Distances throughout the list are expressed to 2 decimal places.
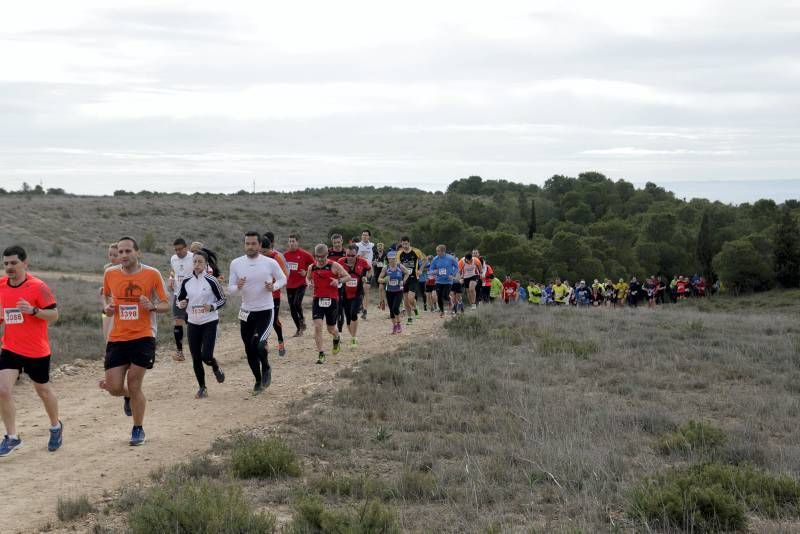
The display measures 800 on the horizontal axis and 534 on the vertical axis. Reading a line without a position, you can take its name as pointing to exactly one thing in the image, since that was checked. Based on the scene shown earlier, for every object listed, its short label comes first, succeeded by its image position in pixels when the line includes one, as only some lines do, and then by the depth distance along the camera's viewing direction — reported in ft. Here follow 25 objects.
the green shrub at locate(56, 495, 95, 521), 21.30
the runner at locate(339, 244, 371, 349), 48.83
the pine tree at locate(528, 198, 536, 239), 290.97
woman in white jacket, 35.86
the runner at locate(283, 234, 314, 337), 49.93
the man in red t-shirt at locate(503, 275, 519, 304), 98.63
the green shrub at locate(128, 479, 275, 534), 19.10
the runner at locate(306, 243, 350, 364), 43.65
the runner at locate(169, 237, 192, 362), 45.24
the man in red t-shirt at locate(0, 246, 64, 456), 27.20
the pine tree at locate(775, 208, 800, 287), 220.43
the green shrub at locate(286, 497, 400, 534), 18.78
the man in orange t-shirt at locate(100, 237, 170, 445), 28.25
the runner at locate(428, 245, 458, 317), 63.72
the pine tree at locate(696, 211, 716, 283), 243.40
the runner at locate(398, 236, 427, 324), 59.47
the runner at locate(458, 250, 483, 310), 70.08
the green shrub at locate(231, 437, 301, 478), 24.34
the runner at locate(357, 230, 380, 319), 62.34
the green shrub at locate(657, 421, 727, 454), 26.96
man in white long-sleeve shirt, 36.73
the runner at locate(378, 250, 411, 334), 55.81
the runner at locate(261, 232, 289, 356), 43.19
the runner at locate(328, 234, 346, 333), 48.55
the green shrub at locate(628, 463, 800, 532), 19.16
